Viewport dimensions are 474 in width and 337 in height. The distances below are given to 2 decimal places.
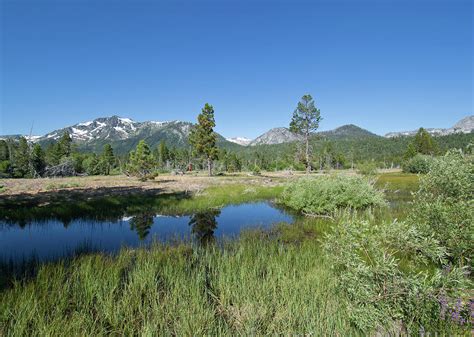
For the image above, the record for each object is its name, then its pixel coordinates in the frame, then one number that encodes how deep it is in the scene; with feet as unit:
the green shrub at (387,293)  13.89
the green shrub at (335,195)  59.16
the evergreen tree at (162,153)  374.45
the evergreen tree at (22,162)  242.06
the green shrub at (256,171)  233.23
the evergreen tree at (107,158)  303.89
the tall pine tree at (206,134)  188.95
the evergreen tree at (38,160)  239.50
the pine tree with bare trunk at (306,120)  176.35
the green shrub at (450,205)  20.30
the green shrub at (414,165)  172.84
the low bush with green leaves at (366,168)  182.67
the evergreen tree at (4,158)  238.48
